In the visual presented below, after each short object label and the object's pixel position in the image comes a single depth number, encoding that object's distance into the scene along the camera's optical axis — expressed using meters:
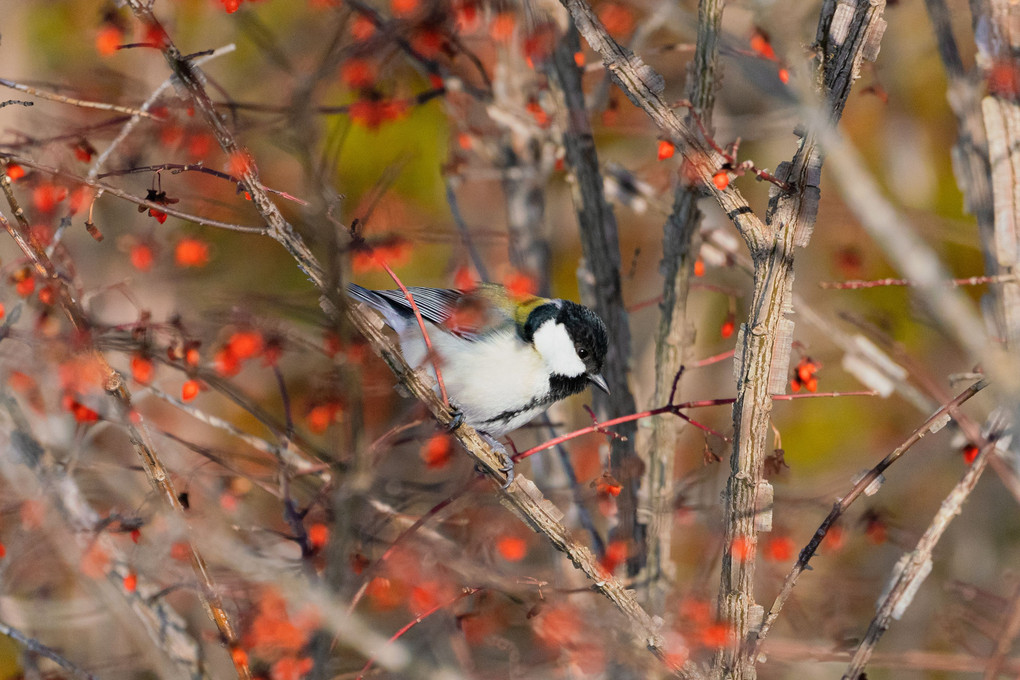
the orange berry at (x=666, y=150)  5.01
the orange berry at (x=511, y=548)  5.44
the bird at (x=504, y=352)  6.00
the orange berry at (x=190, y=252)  6.01
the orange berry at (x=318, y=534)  5.42
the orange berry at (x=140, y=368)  5.49
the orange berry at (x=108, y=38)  5.59
